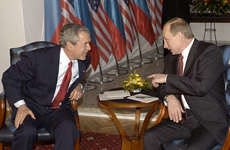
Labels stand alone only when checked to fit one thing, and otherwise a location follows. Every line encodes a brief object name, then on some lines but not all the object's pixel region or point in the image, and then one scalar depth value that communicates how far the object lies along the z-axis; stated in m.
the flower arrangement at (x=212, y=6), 9.20
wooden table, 3.33
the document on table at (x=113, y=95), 3.50
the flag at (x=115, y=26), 6.30
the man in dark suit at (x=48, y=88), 3.15
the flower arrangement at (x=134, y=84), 3.63
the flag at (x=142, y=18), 7.38
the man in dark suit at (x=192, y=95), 2.89
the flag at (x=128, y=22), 6.73
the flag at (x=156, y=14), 8.41
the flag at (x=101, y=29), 6.04
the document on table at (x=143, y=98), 3.39
